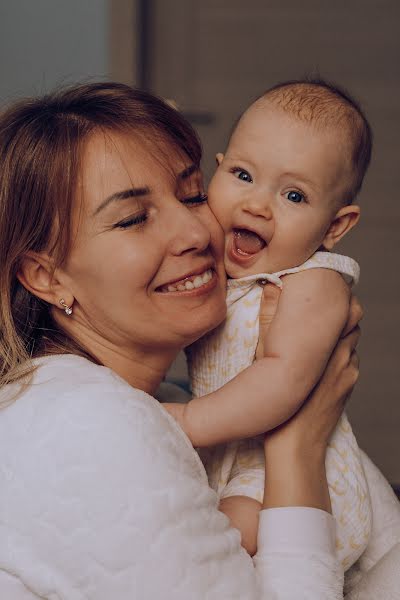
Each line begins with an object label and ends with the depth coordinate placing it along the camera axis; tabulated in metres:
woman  1.06
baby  1.34
